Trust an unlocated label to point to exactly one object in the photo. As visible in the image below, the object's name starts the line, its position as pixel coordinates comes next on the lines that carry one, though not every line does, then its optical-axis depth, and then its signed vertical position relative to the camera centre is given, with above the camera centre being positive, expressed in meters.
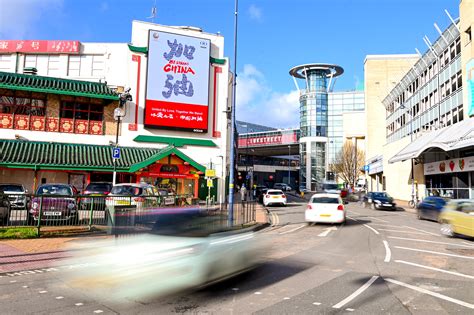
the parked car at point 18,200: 12.77 -0.52
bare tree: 71.94 +5.66
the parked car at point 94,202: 14.13 -0.62
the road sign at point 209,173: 24.19 +1.02
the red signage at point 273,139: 94.93 +13.03
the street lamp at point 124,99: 30.64 +7.27
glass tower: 89.38 +15.15
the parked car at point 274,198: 34.28 -0.71
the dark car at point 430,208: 22.14 -0.87
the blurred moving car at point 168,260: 6.35 -1.26
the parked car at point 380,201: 32.00 -0.75
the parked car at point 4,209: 12.80 -0.84
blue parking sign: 20.33 +1.83
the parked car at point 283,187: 77.50 +0.74
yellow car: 13.79 -0.92
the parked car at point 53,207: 13.20 -0.78
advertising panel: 32.97 +9.44
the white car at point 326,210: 17.45 -0.87
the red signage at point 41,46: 37.32 +14.27
